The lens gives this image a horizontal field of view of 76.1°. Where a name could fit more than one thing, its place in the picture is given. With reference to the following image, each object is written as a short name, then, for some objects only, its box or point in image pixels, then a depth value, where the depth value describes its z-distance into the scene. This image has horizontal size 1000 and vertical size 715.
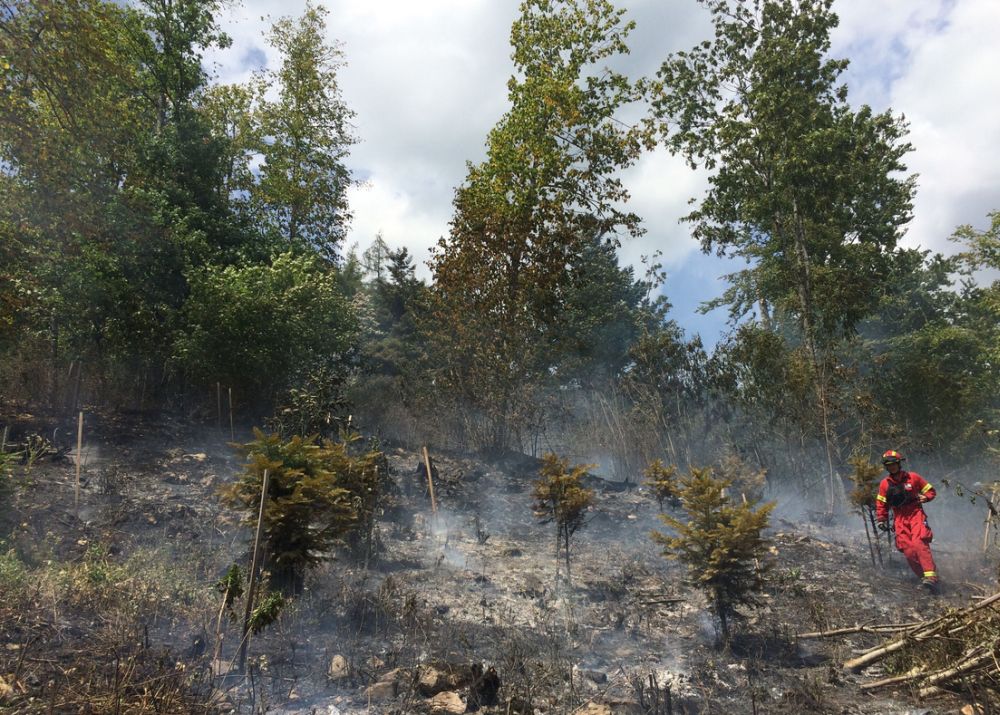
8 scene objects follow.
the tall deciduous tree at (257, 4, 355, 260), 22.47
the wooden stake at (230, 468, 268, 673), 5.18
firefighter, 8.59
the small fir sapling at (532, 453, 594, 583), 9.45
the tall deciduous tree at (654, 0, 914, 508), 16.91
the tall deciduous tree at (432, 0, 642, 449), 15.84
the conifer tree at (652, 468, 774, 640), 6.55
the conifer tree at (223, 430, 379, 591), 6.54
